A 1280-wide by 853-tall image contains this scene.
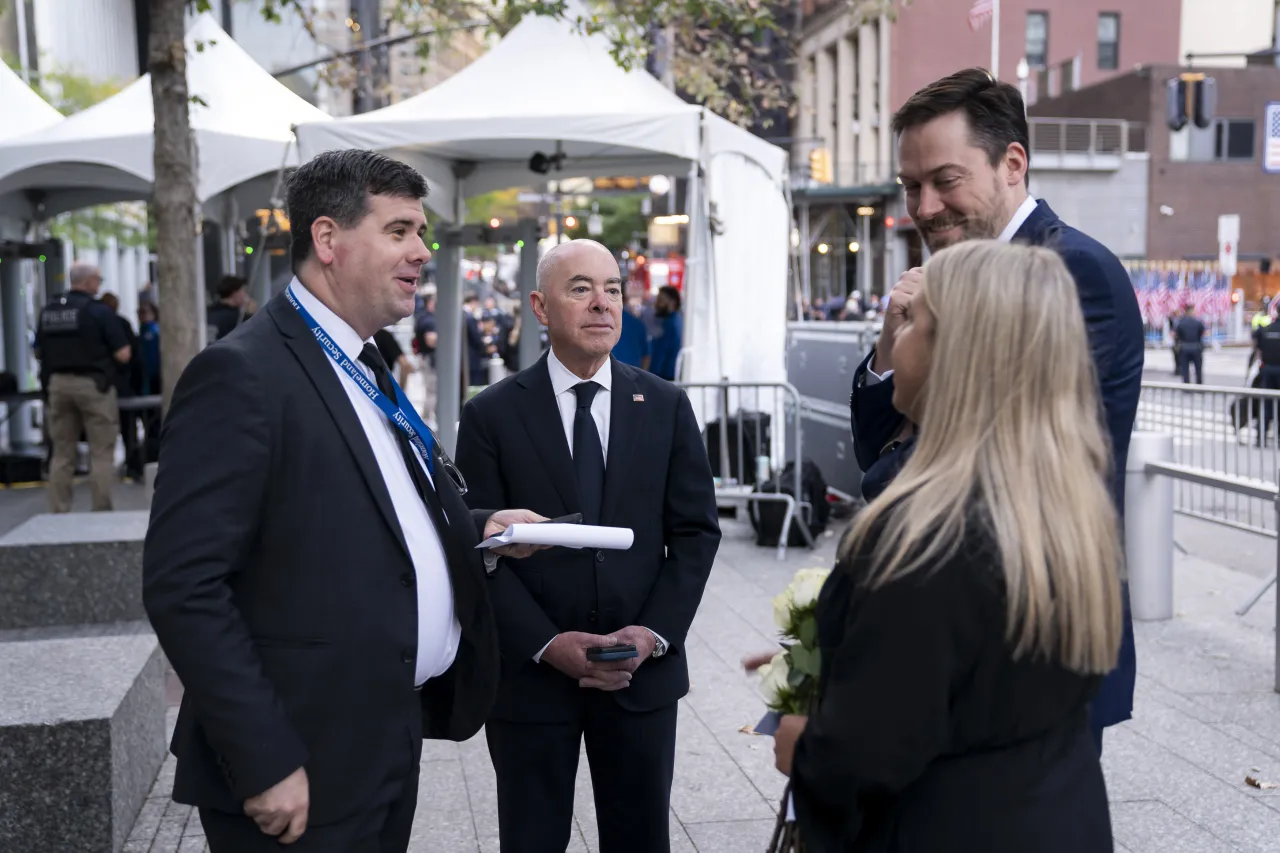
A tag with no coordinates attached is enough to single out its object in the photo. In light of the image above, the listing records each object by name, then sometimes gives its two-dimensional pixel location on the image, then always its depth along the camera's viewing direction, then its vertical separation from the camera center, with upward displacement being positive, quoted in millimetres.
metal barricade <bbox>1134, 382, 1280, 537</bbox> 7980 -981
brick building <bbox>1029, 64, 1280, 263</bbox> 50406 +4142
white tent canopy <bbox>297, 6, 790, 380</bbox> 10617 +1314
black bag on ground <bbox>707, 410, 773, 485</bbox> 10945 -1284
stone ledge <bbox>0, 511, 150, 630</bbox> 6828 -1488
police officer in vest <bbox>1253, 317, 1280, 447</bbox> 18141 -915
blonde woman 1844 -432
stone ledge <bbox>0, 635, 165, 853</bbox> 4062 -1475
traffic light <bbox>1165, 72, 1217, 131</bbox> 21938 +3217
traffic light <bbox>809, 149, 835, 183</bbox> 38125 +3759
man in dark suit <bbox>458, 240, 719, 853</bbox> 3346 -732
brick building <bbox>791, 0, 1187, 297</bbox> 58219 +10369
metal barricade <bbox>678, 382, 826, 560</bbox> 10234 -1254
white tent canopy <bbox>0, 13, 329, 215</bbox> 11438 +1454
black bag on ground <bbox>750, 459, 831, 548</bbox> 10319 -1731
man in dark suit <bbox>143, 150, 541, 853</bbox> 2281 -481
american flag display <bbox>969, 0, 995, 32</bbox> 28797 +6164
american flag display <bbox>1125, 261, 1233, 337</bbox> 44938 -127
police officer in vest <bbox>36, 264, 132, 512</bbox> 11852 -786
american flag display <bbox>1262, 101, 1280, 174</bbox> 19992 +2349
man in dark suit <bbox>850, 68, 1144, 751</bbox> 2504 +167
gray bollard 7938 -1474
